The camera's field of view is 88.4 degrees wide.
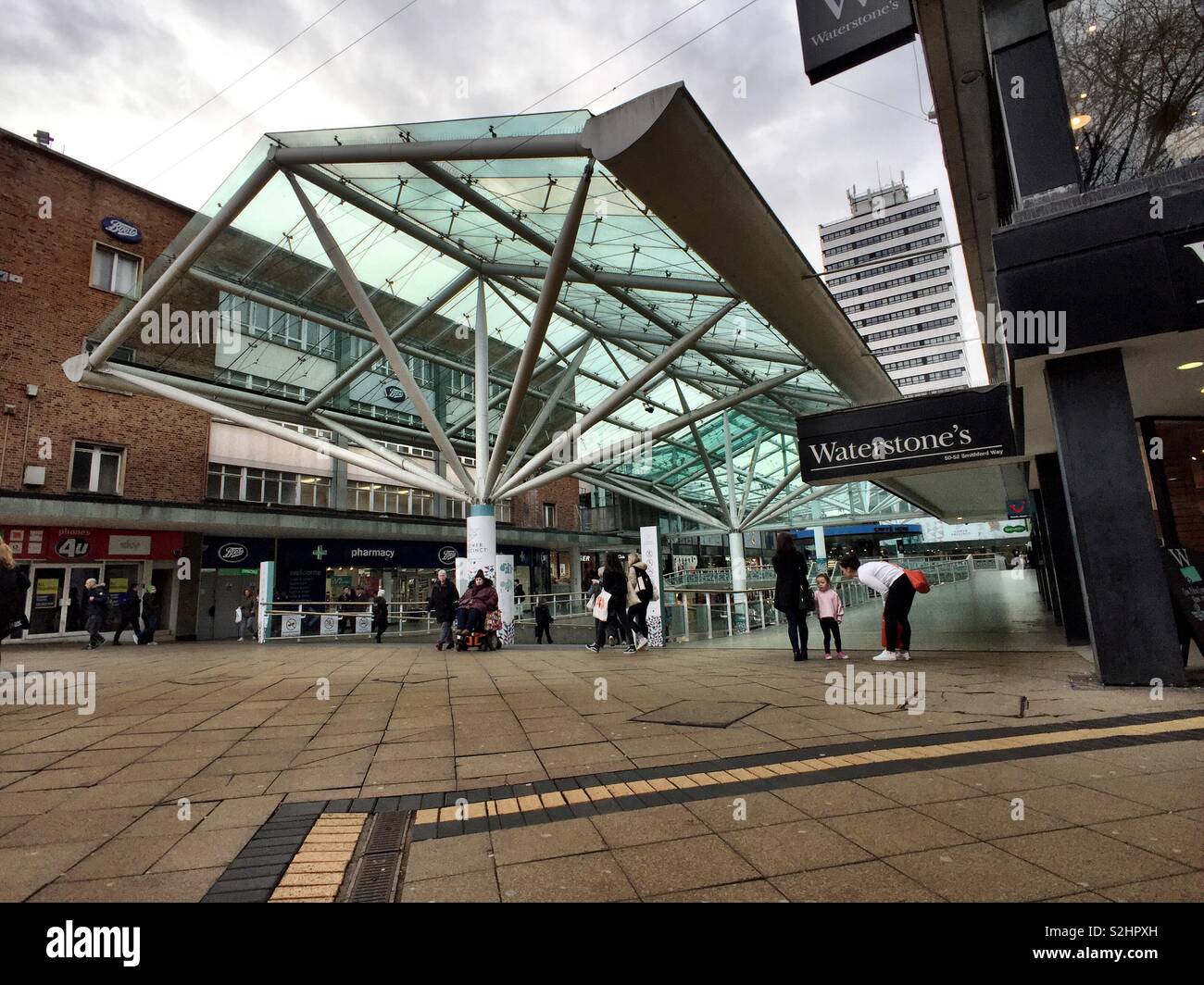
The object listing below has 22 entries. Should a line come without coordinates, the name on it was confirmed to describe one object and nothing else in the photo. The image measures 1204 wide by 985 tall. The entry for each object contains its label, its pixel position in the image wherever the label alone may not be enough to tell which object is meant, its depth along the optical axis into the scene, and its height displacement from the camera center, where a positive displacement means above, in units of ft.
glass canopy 35.83 +25.20
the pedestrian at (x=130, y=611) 56.81 -0.29
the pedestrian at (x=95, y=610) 52.06 -0.05
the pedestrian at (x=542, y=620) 53.47 -2.77
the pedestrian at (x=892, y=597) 27.91 -1.22
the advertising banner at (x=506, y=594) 51.37 -0.39
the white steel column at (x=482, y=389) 52.95 +17.50
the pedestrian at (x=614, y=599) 38.73 -0.91
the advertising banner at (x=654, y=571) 41.09 +0.74
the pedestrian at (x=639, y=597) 37.11 -0.85
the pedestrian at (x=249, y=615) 69.67 -1.40
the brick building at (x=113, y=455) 60.59 +17.15
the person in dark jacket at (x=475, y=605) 42.83 -0.92
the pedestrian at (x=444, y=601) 46.24 -0.63
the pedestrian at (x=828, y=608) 30.04 -1.66
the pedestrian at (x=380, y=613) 57.36 -1.58
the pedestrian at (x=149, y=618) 59.62 -1.12
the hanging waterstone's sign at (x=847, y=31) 23.18 +20.59
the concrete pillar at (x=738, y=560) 103.14 +3.16
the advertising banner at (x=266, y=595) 62.13 +0.62
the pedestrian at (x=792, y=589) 29.68 -0.63
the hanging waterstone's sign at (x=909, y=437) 28.58 +6.48
